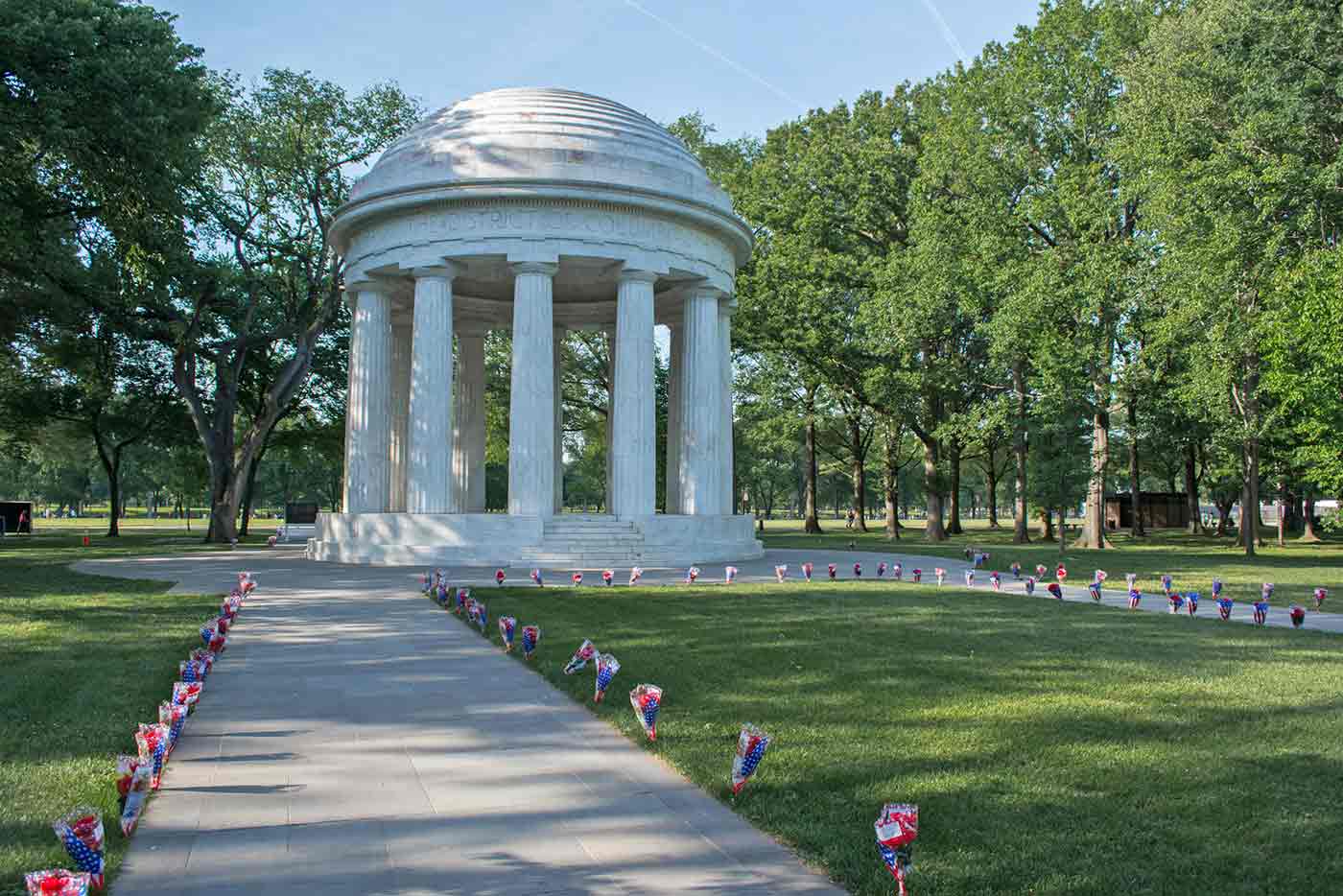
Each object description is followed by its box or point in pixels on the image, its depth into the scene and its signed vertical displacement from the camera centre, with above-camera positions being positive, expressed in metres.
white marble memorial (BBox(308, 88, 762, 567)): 30.89 +6.71
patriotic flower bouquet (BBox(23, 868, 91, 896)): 4.44 -1.80
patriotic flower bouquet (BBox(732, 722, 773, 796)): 6.97 -1.89
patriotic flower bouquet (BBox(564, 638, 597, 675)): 11.38 -2.00
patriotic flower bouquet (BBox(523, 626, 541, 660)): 13.11 -1.99
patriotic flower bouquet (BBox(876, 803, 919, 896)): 5.21 -1.86
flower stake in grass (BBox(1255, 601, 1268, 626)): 17.22 -2.18
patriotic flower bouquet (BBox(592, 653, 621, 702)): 10.07 -1.88
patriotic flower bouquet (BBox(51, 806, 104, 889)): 5.20 -1.87
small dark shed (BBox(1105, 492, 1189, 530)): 72.31 -1.53
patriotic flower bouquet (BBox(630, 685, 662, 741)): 8.75 -1.94
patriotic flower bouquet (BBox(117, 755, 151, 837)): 6.54 -2.02
